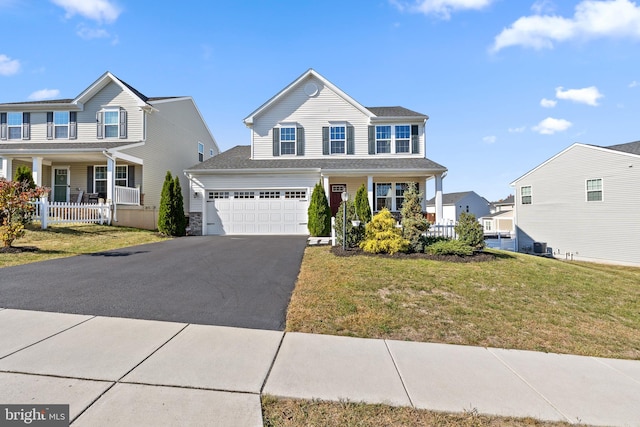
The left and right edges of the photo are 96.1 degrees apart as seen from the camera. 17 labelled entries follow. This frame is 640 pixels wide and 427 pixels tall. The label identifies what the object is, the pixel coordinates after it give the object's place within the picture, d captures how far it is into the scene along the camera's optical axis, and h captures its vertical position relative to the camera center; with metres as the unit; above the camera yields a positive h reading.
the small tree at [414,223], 8.73 -0.22
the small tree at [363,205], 12.79 +0.49
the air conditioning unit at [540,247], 19.11 -2.06
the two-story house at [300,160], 14.80 +3.05
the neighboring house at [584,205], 15.62 +0.70
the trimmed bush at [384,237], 8.52 -0.64
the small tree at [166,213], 13.60 +0.12
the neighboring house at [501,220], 31.54 -0.46
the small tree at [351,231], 9.38 -0.50
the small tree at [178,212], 13.76 +0.17
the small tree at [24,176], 13.16 +1.82
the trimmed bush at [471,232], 8.70 -0.48
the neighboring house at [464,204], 39.53 +1.68
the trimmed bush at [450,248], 8.19 -0.94
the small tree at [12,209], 8.73 +0.20
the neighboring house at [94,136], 16.33 +4.67
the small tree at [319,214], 13.50 +0.08
